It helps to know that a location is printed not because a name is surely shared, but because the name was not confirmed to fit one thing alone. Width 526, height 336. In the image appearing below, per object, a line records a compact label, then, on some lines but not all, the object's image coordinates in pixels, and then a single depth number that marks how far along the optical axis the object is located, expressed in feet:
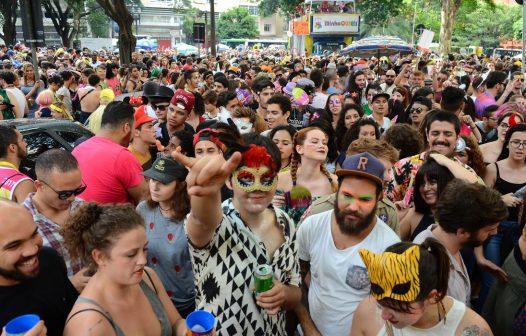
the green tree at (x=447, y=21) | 86.20
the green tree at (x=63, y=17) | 141.06
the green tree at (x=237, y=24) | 298.15
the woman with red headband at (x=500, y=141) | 15.98
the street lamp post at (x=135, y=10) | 160.08
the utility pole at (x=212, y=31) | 81.44
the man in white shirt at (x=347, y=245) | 8.73
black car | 17.60
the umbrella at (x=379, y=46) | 46.37
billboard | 116.06
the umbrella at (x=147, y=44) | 151.84
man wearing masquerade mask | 7.56
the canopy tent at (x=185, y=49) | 142.56
